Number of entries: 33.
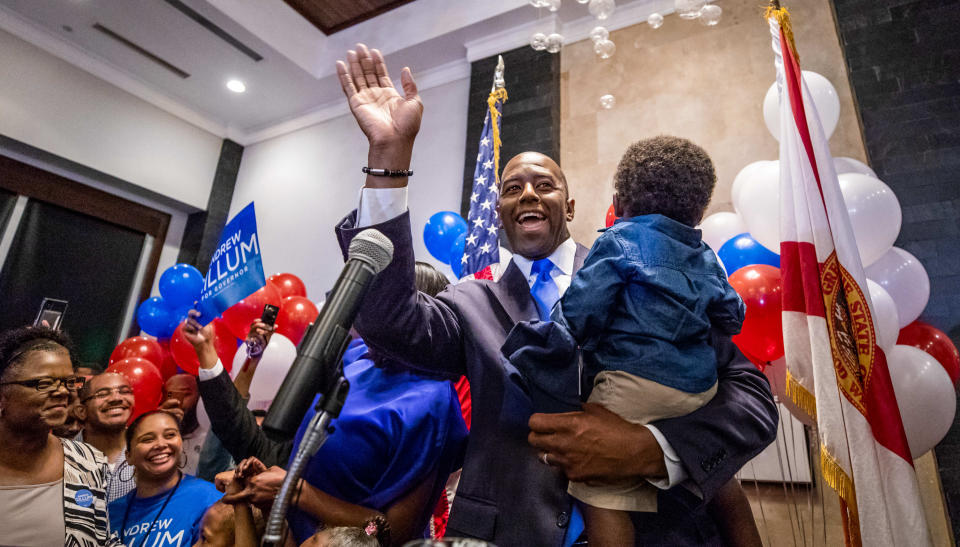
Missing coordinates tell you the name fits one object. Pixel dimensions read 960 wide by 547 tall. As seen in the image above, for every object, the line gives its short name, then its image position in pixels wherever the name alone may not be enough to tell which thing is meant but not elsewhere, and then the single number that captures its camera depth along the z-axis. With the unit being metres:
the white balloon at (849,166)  2.56
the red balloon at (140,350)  3.74
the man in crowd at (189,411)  3.28
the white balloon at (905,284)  2.31
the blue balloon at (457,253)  3.50
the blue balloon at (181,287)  3.97
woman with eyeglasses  1.85
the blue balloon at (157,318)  4.02
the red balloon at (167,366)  3.84
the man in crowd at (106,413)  2.72
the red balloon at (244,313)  3.28
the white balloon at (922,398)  1.99
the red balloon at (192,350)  3.32
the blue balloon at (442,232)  3.66
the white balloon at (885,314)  1.97
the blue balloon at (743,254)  2.42
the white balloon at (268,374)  3.01
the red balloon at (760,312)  2.05
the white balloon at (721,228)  2.77
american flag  3.14
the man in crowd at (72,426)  2.73
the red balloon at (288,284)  4.20
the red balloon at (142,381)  3.03
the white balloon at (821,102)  2.62
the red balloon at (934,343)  2.28
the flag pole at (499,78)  3.52
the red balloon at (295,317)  3.41
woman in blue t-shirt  2.11
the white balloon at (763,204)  2.32
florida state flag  1.48
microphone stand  0.60
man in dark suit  0.95
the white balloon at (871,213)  2.16
